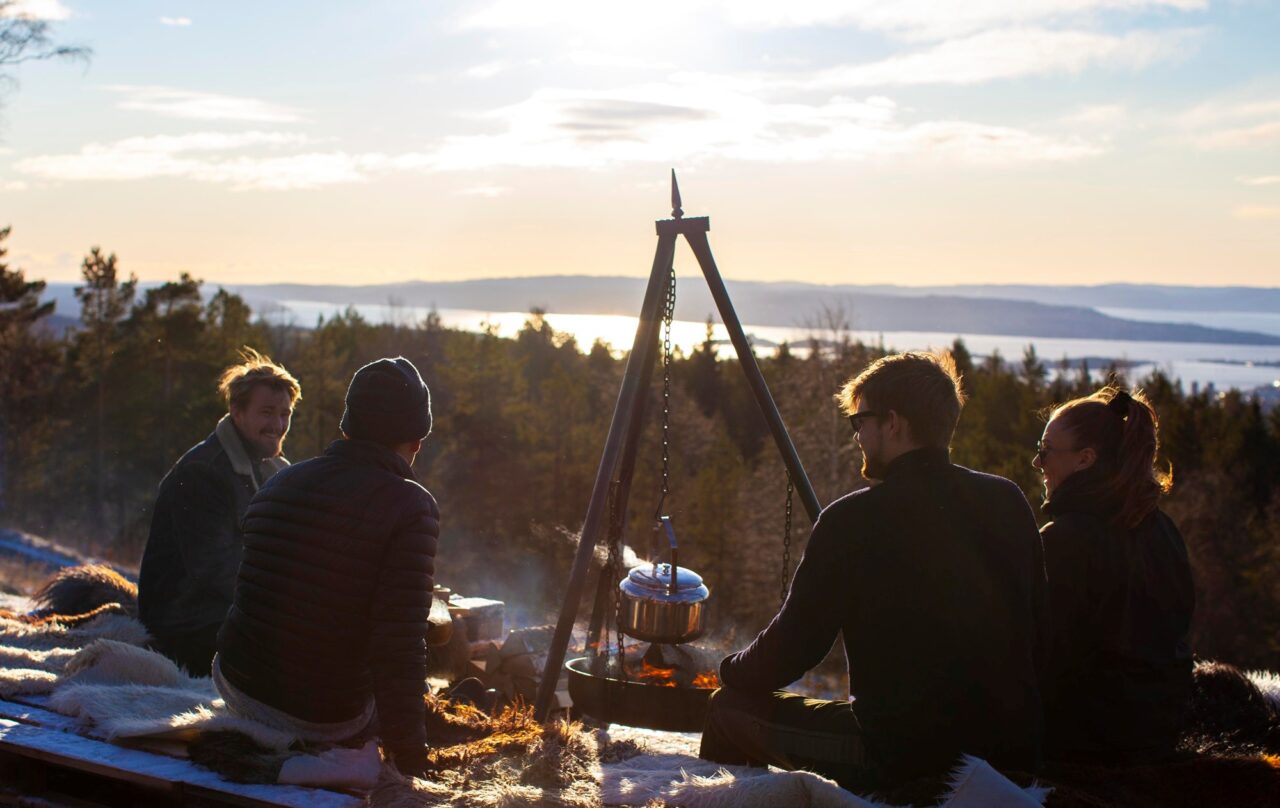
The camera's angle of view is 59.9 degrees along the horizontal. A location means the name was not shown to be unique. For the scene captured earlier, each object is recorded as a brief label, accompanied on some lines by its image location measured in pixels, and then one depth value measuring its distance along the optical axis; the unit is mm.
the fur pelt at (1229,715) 3602
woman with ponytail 3229
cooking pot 4293
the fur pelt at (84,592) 5070
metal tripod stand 4633
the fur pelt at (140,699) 3203
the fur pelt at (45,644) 3818
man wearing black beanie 3018
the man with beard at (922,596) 2688
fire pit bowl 4180
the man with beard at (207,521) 4363
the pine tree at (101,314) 30859
